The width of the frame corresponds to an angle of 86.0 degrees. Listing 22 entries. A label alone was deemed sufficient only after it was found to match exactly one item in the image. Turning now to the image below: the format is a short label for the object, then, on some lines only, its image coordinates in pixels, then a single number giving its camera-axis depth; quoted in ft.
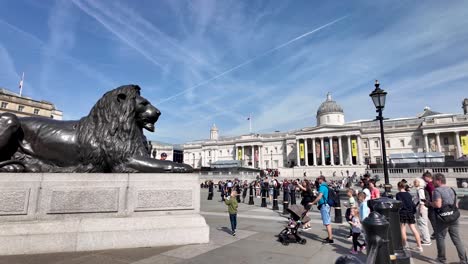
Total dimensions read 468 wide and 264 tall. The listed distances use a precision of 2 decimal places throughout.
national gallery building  200.95
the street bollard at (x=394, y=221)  10.88
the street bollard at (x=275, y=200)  45.75
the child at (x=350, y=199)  23.76
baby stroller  19.93
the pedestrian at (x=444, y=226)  15.37
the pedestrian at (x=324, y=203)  22.54
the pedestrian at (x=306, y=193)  31.63
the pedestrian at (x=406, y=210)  19.24
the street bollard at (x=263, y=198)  51.70
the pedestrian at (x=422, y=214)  21.57
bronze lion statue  15.88
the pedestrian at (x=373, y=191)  25.36
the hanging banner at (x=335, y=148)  226.79
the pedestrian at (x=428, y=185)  21.18
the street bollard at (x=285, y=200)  38.78
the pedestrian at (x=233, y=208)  23.08
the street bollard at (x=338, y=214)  32.07
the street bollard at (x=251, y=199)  55.06
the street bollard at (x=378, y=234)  7.14
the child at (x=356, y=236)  18.90
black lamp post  32.01
